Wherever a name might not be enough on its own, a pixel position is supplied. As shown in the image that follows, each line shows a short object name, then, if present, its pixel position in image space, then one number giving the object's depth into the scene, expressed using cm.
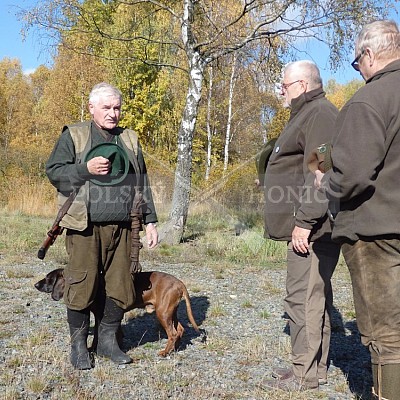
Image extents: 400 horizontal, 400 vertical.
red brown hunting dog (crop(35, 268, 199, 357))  481
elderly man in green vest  420
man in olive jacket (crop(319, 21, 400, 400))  275
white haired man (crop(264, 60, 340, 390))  381
